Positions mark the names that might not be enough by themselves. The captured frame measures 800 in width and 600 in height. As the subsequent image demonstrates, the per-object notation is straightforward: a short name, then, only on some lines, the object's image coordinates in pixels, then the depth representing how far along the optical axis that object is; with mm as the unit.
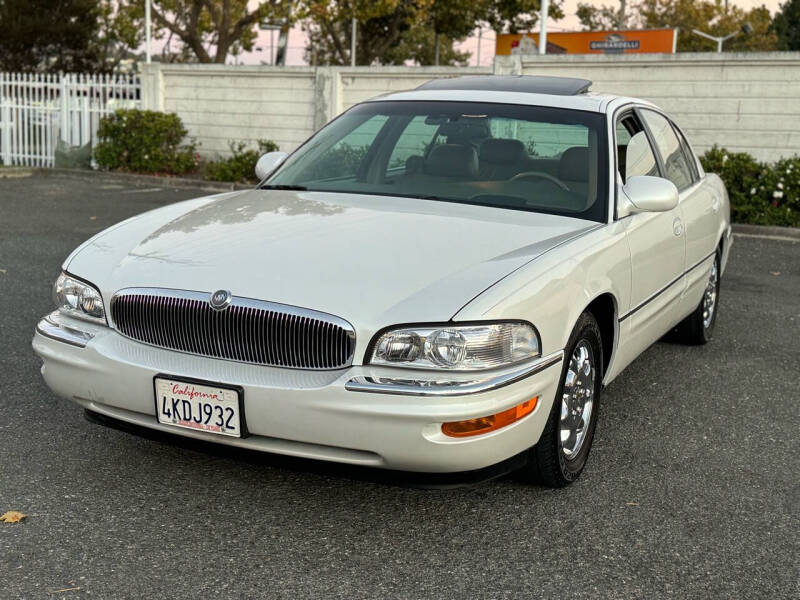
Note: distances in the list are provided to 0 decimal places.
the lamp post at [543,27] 19953
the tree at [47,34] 36250
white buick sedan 3145
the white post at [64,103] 17547
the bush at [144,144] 16906
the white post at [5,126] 18344
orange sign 35719
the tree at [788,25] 60312
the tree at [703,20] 55250
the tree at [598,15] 58125
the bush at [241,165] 16203
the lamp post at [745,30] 49125
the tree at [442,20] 33356
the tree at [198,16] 25672
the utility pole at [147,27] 25664
